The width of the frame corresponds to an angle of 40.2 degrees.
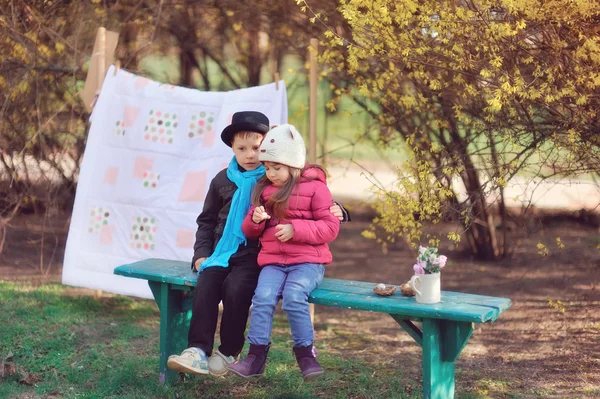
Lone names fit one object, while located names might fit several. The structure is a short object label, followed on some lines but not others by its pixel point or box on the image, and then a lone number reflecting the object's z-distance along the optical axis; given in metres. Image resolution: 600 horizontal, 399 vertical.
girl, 3.56
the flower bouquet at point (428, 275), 3.37
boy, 3.71
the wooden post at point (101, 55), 5.52
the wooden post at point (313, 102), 4.88
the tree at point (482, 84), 3.93
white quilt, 5.05
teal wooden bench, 3.30
